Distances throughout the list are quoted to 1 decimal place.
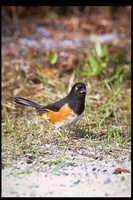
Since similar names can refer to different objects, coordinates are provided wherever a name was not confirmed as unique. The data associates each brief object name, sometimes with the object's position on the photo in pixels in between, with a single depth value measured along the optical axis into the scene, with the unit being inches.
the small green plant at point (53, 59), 650.2
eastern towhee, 442.0
